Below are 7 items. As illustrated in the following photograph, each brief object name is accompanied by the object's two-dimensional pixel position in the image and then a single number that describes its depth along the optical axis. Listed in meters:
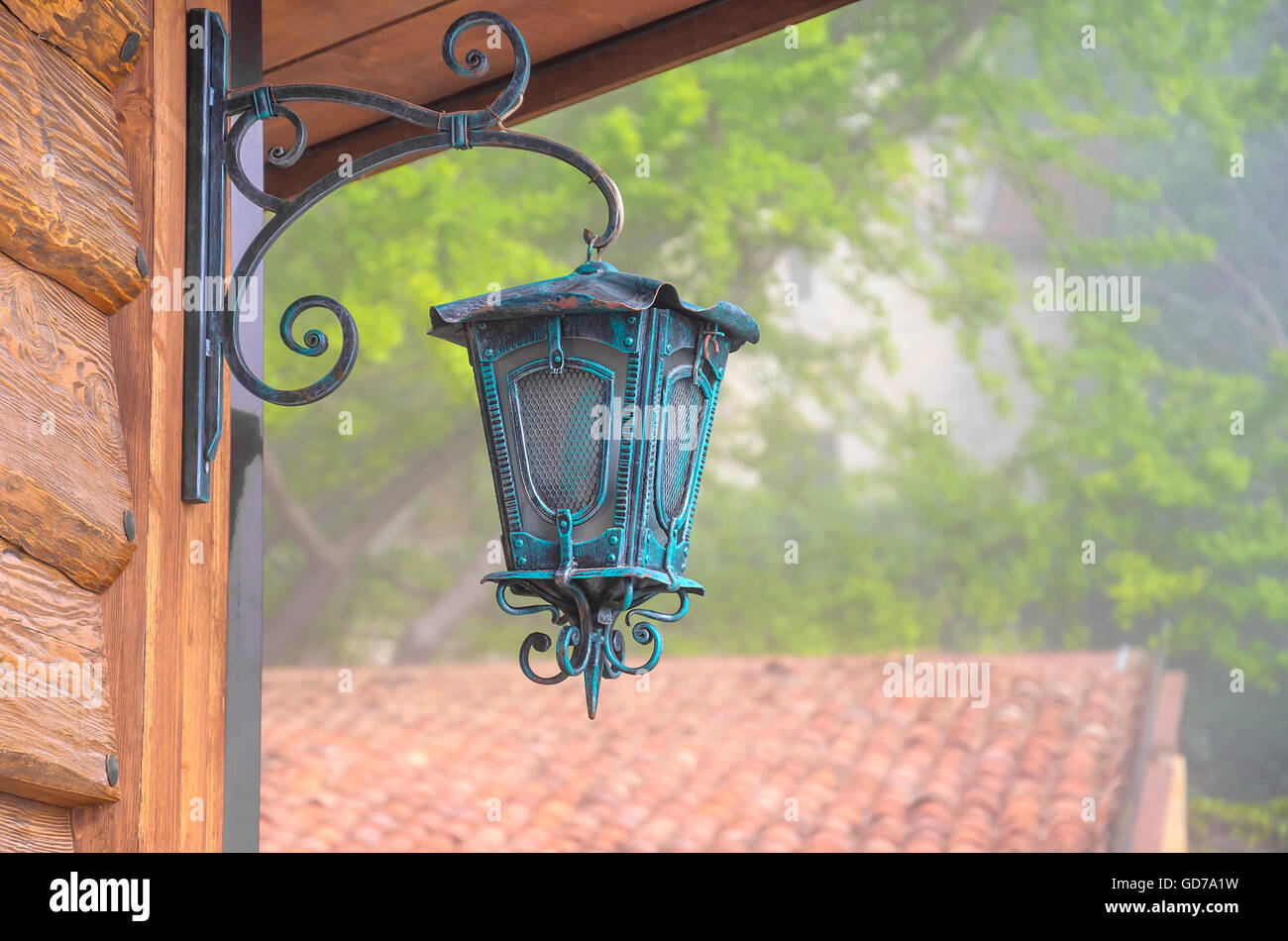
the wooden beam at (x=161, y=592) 4.90
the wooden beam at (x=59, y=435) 4.79
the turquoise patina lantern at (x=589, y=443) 5.03
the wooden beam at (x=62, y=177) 4.80
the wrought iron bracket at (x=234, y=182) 5.02
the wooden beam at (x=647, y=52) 5.52
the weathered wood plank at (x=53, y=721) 4.74
